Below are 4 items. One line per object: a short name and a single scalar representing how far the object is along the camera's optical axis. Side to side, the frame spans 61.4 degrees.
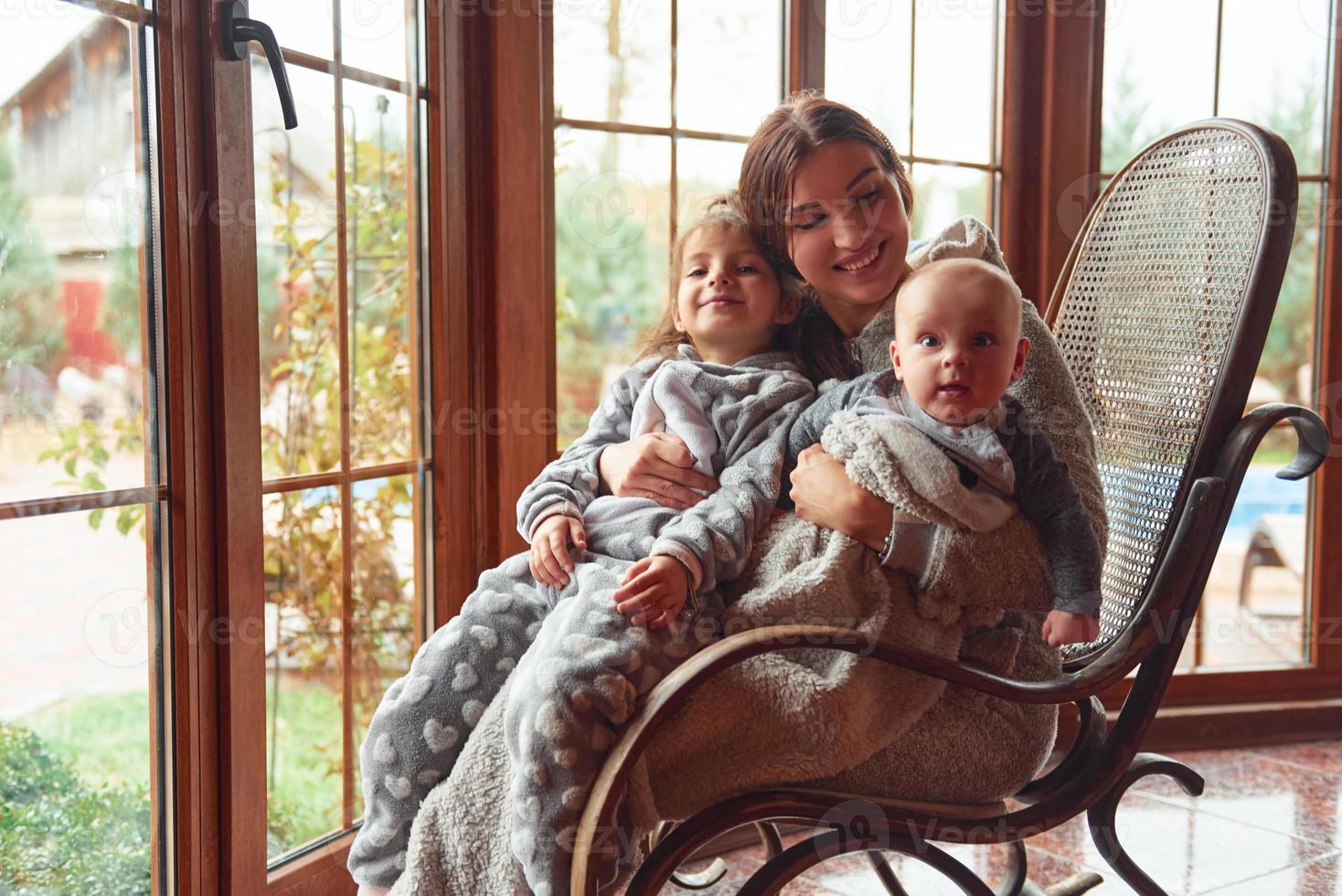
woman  1.29
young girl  1.16
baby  1.25
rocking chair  1.22
